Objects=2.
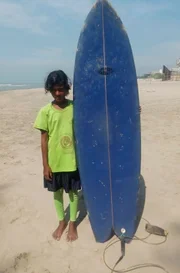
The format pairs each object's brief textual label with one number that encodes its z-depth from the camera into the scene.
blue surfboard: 2.89
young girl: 2.70
